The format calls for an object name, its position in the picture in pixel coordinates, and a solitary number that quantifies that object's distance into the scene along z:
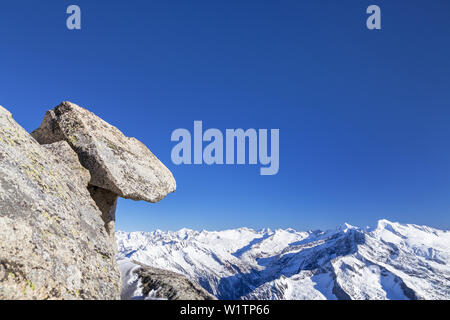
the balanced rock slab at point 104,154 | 12.05
